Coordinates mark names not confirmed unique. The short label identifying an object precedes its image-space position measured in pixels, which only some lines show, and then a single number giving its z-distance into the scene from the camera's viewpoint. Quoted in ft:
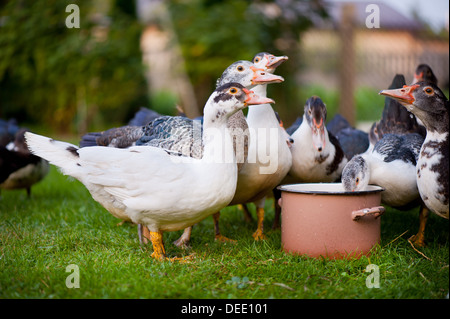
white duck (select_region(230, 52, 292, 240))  10.59
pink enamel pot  8.79
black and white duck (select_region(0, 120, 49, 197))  14.55
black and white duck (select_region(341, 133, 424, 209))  9.77
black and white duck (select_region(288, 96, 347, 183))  11.37
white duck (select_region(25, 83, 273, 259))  8.55
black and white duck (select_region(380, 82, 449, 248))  8.32
